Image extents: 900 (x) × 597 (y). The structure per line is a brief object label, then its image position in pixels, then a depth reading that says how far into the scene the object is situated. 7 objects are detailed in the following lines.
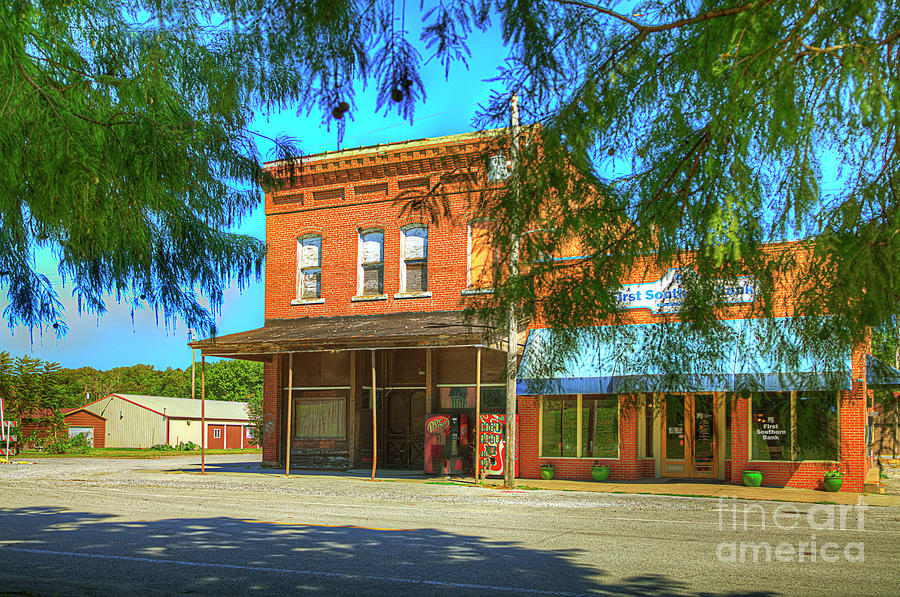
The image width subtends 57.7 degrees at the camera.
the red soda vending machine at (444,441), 22.55
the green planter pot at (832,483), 18.75
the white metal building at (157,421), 62.25
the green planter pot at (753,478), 19.58
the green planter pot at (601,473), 21.34
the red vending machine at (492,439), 21.23
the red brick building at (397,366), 20.89
